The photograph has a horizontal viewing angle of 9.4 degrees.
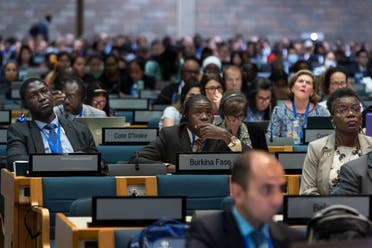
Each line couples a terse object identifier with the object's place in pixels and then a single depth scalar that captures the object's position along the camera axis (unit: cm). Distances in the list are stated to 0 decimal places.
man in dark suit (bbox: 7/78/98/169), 1624
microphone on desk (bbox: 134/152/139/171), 1440
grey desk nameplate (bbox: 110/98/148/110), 2680
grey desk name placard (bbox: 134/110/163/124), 2364
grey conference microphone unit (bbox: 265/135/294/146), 1902
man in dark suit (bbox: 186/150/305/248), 825
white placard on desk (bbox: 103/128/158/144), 1843
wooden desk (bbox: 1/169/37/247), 1415
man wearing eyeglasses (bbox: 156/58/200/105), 2825
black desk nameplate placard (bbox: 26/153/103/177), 1419
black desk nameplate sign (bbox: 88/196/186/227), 1082
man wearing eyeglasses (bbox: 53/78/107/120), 2059
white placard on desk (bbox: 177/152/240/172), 1456
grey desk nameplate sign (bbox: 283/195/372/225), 1081
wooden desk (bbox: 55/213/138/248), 1070
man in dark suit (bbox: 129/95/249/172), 1606
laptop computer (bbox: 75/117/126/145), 1926
